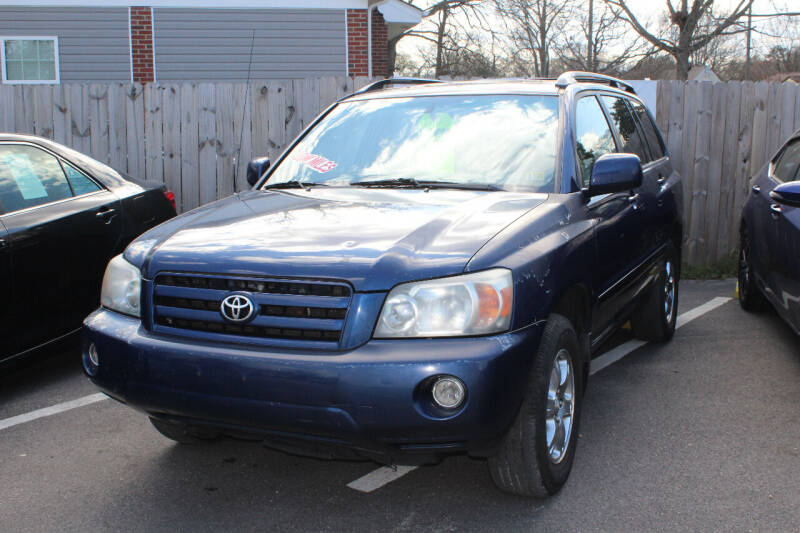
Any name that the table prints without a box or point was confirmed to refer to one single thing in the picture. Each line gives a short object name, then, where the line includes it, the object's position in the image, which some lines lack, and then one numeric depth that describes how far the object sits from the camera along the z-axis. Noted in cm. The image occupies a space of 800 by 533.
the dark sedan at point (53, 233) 463
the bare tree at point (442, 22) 3078
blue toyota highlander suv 282
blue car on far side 480
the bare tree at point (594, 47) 3051
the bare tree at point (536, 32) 3384
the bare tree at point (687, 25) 2748
